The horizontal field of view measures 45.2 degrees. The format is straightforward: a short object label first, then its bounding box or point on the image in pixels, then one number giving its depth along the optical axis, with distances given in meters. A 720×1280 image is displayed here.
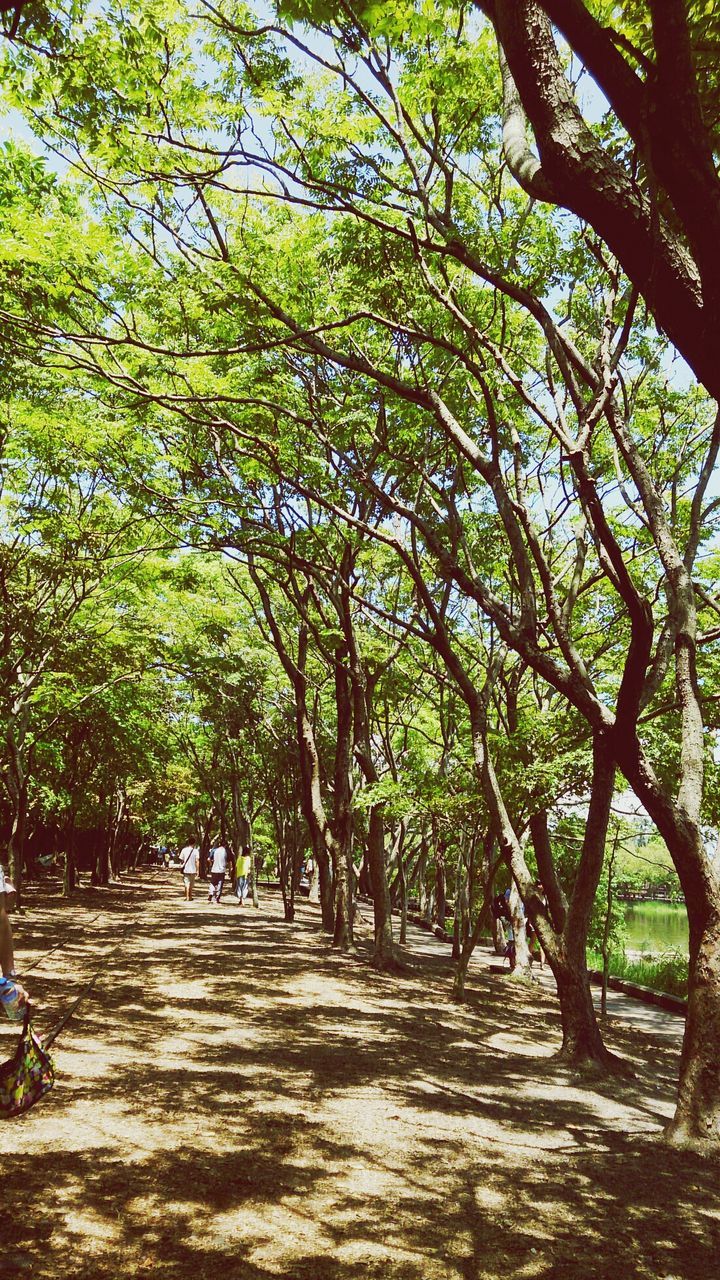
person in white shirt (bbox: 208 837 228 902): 27.52
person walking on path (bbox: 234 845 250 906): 29.25
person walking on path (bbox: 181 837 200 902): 27.20
